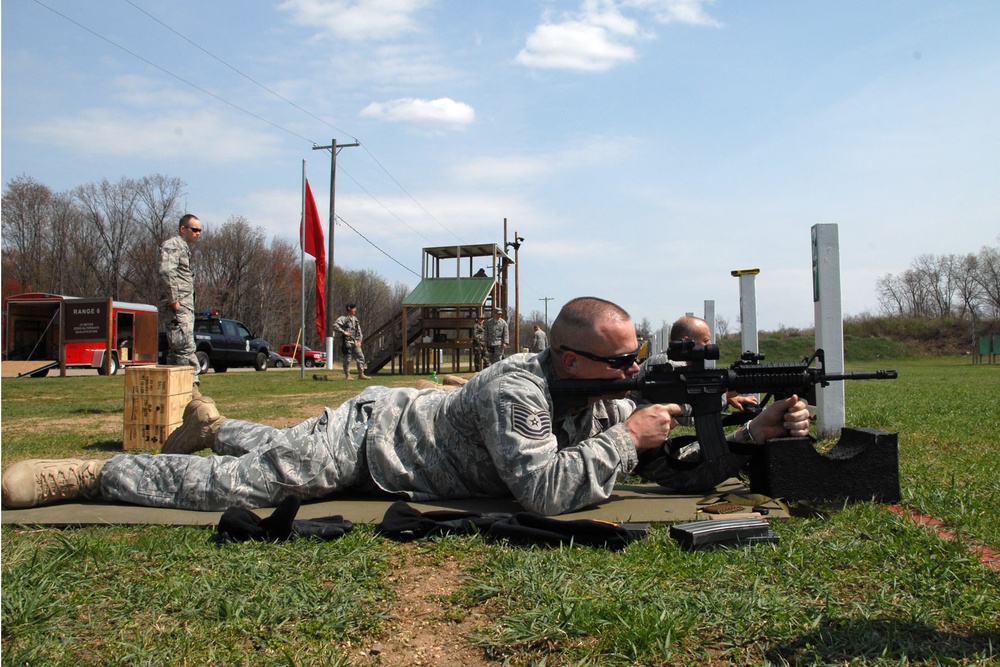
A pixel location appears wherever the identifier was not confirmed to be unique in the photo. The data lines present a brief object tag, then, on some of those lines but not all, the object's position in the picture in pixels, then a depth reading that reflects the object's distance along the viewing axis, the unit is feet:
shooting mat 11.78
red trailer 76.23
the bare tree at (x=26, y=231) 163.73
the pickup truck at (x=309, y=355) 163.06
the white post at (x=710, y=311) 42.55
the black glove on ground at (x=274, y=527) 10.37
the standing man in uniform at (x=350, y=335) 68.74
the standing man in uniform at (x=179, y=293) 27.55
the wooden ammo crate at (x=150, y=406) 22.02
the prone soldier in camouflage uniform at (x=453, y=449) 11.29
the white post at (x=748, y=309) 29.32
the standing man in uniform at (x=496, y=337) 76.38
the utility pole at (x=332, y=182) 96.68
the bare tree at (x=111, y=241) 178.70
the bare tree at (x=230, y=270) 204.44
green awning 87.62
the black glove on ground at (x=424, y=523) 10.78
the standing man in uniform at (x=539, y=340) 84.48
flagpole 67.96
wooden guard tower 87.66
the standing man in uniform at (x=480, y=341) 81.75
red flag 68.85
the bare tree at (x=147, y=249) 181.78
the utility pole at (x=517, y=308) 112.74
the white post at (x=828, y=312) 20.10
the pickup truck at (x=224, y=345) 90.74
